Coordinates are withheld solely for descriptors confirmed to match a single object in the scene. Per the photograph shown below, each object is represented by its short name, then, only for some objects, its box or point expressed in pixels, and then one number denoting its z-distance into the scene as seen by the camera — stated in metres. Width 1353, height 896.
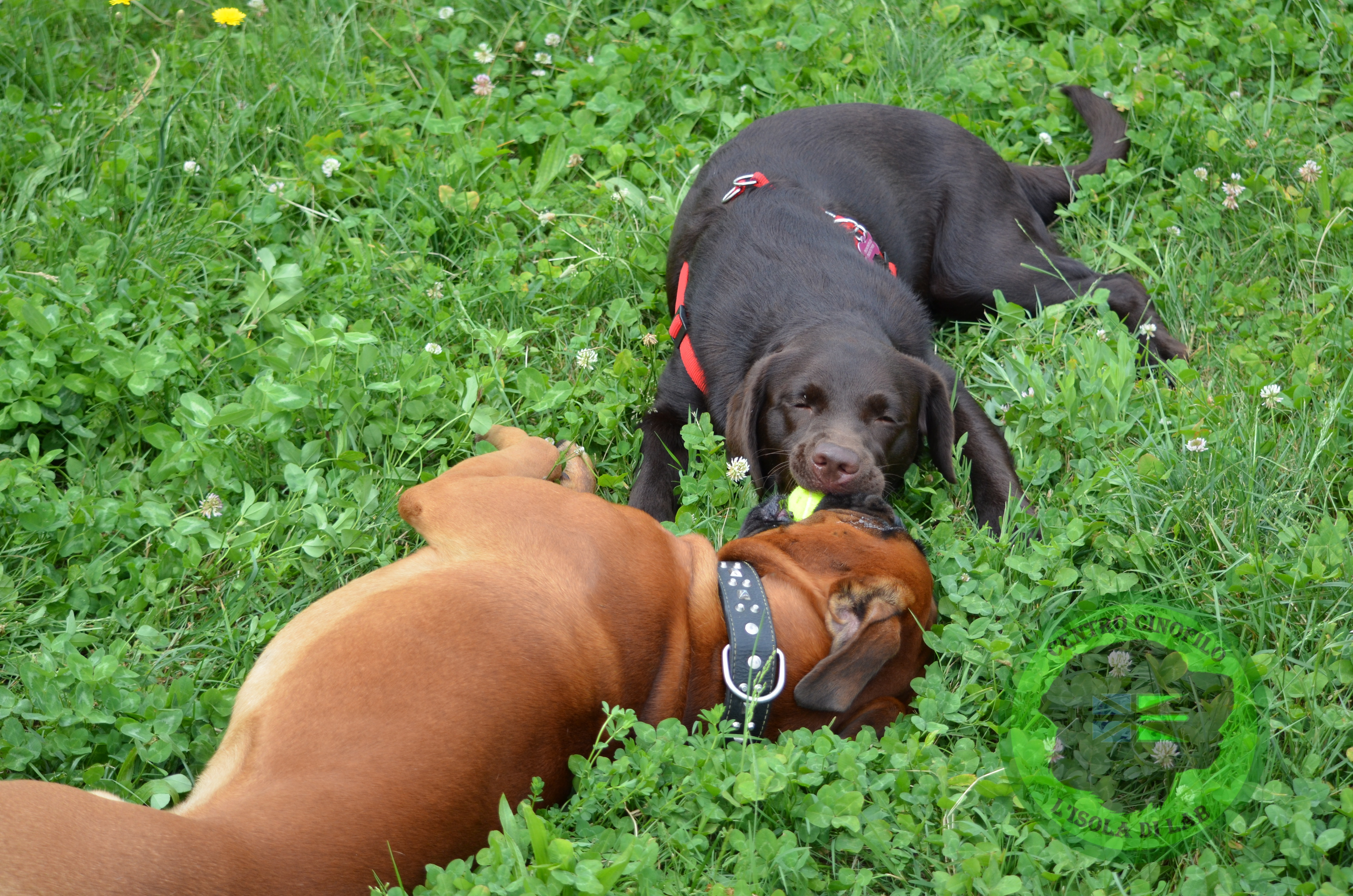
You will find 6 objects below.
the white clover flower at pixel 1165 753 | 2.75
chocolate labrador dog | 3.41
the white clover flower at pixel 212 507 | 3.21
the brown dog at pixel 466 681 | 2.10
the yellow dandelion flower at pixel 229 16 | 4.44
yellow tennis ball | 3.25
